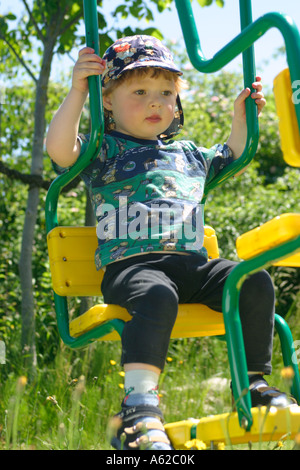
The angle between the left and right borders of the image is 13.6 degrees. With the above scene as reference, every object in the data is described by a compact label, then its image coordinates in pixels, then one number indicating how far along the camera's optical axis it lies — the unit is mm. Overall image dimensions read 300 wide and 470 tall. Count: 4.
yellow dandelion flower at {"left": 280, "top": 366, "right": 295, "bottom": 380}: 1573
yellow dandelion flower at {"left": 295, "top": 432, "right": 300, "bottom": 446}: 1477
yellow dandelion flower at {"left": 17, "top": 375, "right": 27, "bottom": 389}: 1620
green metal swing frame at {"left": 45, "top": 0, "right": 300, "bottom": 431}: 1569
